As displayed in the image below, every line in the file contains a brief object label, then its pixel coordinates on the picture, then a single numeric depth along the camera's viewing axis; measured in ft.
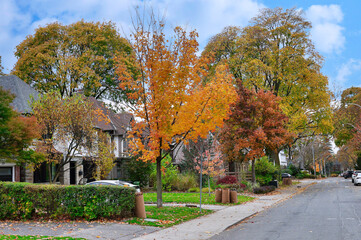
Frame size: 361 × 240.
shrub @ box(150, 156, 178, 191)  106.83
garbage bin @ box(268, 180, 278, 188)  115.19
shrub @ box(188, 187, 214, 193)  99.94
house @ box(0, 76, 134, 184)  88.58
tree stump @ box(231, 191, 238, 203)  69.69
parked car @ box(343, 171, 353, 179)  234.01
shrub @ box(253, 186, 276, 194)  97.25
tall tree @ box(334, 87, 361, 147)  180.96
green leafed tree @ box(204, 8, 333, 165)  128.77
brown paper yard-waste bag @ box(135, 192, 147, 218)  46.37
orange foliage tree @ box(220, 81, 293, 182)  98.63
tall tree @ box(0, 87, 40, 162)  52.70
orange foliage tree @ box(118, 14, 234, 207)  51.78
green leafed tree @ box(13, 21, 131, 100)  135.13
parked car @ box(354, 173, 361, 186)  127.78
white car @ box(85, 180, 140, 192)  70.28
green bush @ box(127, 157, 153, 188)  112.57
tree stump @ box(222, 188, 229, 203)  69.21
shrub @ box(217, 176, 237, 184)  105.29
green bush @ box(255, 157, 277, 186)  116.57
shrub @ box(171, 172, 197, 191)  105.09
